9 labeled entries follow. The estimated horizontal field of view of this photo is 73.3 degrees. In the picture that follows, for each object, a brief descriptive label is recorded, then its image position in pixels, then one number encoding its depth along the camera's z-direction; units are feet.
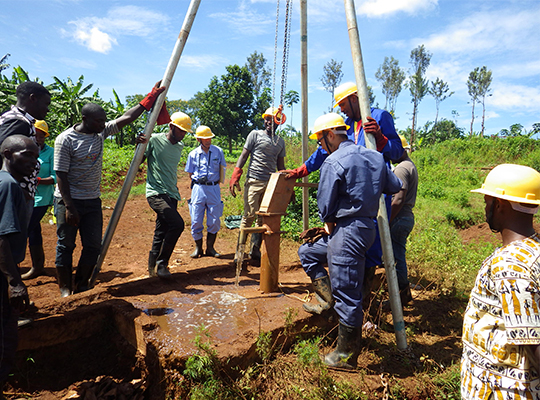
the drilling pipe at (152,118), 13.89
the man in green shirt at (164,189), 14.71
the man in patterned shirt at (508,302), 5.08
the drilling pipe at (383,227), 11.04
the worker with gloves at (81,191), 12.37
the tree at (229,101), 91.61
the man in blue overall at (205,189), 18.90
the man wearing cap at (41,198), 16.06
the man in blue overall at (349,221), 9.56
